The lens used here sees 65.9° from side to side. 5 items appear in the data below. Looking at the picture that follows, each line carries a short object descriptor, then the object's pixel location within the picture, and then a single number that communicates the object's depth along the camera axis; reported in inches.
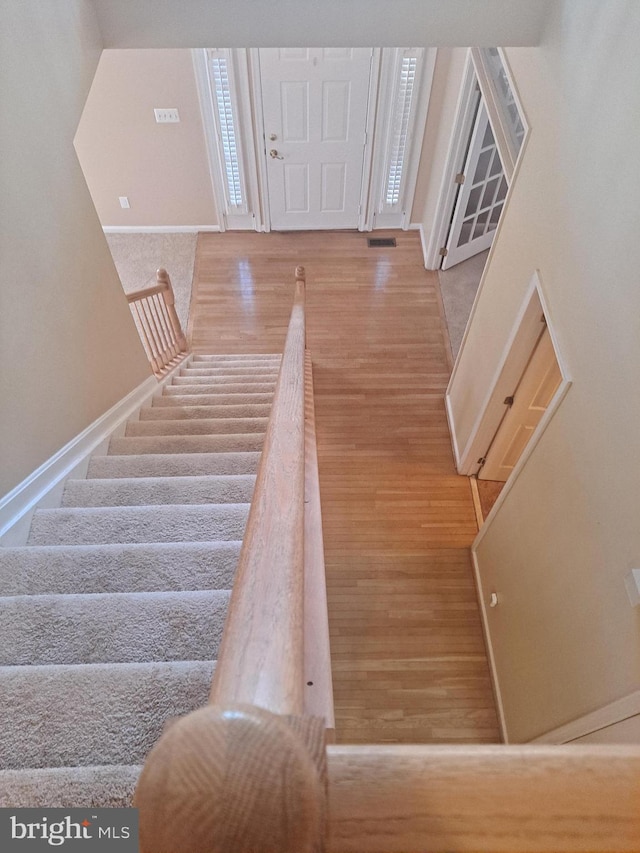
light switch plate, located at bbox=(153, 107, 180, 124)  171.2
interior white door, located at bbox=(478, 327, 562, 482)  99.0
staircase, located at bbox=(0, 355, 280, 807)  38.1
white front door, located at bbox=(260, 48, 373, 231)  160.4
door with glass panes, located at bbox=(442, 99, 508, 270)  153.3
